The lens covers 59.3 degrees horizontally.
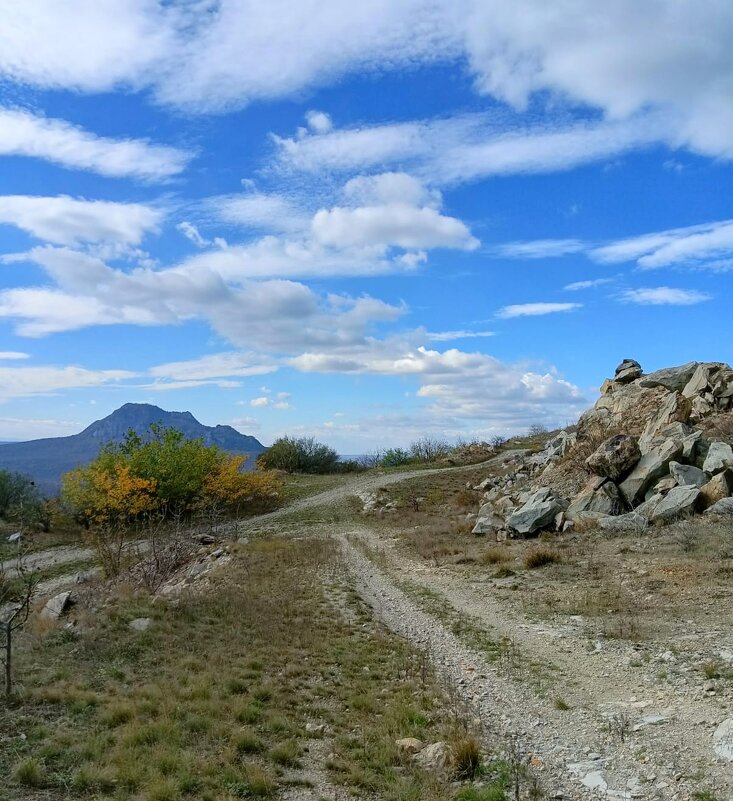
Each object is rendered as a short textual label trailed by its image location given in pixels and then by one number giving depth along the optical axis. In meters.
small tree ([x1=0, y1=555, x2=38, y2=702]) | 8.71
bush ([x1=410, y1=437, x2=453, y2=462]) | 59.64
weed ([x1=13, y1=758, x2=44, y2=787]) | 6.38
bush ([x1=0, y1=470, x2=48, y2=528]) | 33.34
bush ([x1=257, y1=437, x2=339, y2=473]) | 56.88
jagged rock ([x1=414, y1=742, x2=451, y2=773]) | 6.69
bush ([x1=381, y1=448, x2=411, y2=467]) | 59.28
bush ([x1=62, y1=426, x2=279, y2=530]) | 31.25
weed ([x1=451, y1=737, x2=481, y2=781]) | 6.48
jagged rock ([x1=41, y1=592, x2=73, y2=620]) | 14.10
